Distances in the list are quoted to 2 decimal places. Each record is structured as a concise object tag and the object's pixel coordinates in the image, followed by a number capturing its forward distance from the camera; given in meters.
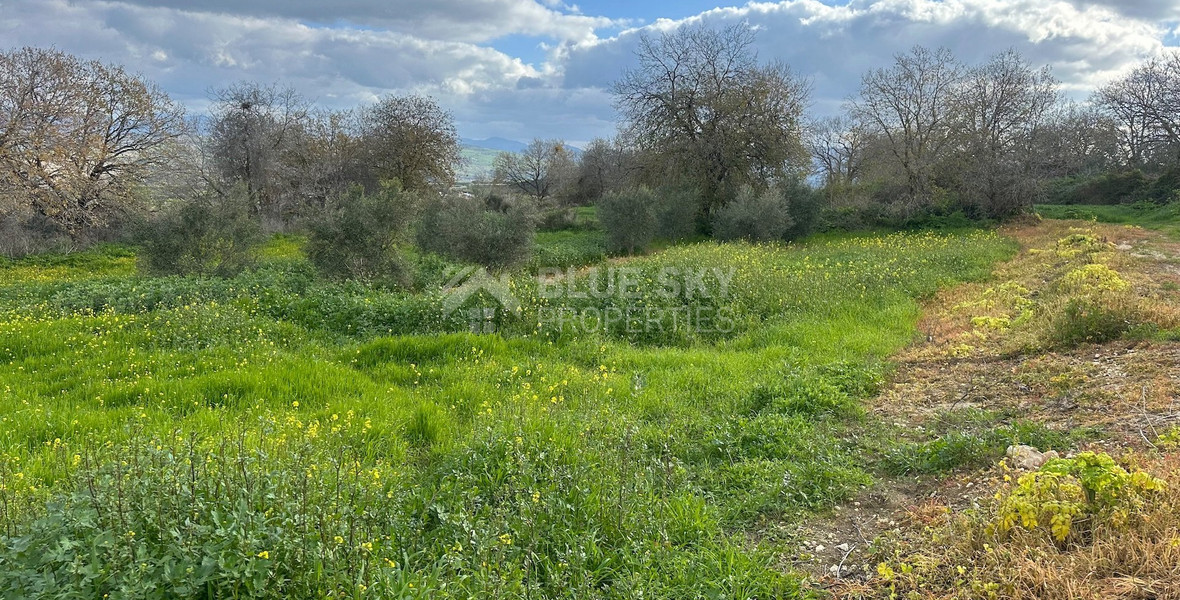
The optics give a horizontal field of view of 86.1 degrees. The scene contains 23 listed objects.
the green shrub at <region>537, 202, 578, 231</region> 31.02
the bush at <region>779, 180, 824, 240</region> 25.53
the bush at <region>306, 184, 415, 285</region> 14.30
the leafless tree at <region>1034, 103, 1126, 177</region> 37.61
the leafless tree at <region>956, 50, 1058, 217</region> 24.91
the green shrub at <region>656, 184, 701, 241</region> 25.27
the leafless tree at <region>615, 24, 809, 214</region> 26.03
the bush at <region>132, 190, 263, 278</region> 14.70
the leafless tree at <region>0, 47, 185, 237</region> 21.66
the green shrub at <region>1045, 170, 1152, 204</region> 30.80
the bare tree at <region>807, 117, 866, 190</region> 42.81
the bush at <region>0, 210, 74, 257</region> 21.64
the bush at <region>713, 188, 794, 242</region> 22.94
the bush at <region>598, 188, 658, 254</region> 23.25
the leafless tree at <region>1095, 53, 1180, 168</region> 32.03
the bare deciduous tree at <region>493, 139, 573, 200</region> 49.66
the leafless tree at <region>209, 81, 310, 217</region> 31.52
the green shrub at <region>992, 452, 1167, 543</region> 3.18
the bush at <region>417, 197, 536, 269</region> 17.31
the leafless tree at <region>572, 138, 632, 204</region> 42.59
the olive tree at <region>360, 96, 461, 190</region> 33.16
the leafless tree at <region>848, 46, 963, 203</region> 27.09
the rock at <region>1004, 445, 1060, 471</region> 4.25
